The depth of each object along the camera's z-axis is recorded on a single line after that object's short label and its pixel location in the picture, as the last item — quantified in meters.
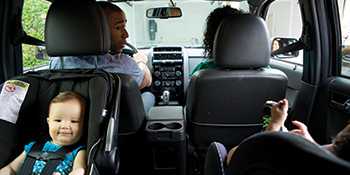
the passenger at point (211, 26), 2.84
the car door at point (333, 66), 2.33
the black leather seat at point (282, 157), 0.63
